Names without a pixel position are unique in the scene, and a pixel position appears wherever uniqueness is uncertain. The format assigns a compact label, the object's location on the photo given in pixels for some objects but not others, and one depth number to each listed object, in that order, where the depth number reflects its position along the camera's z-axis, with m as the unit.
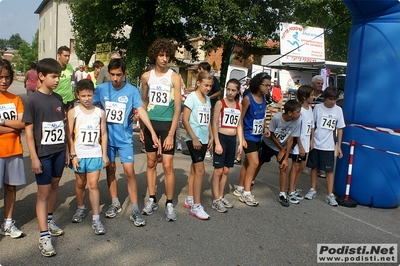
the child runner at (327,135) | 5.35
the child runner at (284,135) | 5.12
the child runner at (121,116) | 4.09
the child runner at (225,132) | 4.66
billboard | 16.11
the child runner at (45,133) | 3.34
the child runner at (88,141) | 3.76
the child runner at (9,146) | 3.48
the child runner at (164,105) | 4.27
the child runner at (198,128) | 4.38
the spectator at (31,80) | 7.24
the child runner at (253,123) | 4.98
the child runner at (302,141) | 5.26
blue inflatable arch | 4.87
